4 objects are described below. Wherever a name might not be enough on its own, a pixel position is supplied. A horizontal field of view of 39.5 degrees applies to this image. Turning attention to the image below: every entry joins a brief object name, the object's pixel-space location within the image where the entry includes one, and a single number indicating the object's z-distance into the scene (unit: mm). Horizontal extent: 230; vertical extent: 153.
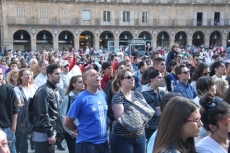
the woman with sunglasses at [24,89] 5902
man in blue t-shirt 4020
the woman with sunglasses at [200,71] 6266
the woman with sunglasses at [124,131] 4113
